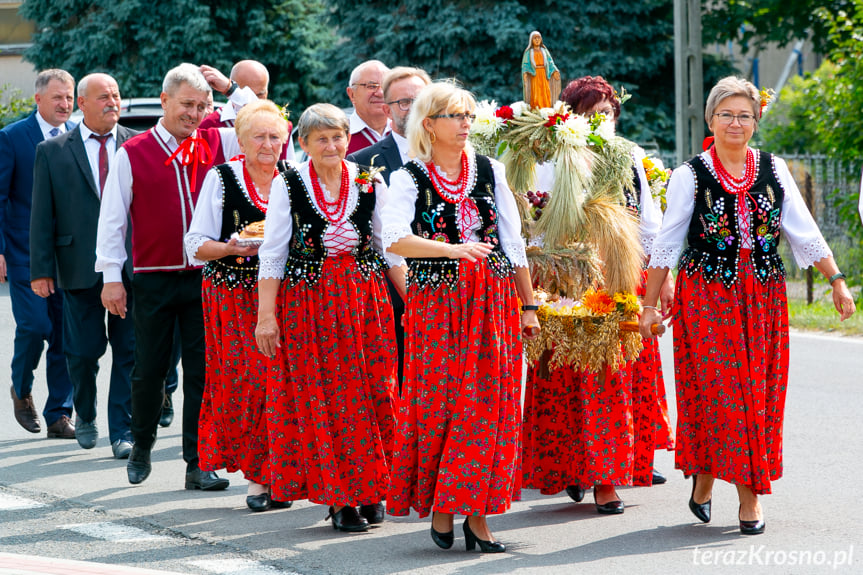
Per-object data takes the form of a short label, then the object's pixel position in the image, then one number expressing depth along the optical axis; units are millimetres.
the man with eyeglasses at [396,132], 12246
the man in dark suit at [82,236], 13643
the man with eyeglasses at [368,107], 13434
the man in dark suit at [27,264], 14648
